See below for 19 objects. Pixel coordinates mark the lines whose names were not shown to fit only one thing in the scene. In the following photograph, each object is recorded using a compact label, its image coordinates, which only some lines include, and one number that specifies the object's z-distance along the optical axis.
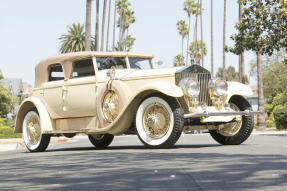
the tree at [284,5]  20.22
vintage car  10.14
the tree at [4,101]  56.75
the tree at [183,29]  86.31
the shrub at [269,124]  49.69
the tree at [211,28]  58.22
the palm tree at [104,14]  46.22
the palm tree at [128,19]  80.94
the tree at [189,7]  76.69
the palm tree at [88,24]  28.72
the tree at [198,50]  81.19
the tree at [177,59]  95.99
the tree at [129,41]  90.62
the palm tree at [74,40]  97.50
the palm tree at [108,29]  56.19
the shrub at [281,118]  38.09
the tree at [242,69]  41.91
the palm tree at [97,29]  36.81
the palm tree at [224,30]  49.56
